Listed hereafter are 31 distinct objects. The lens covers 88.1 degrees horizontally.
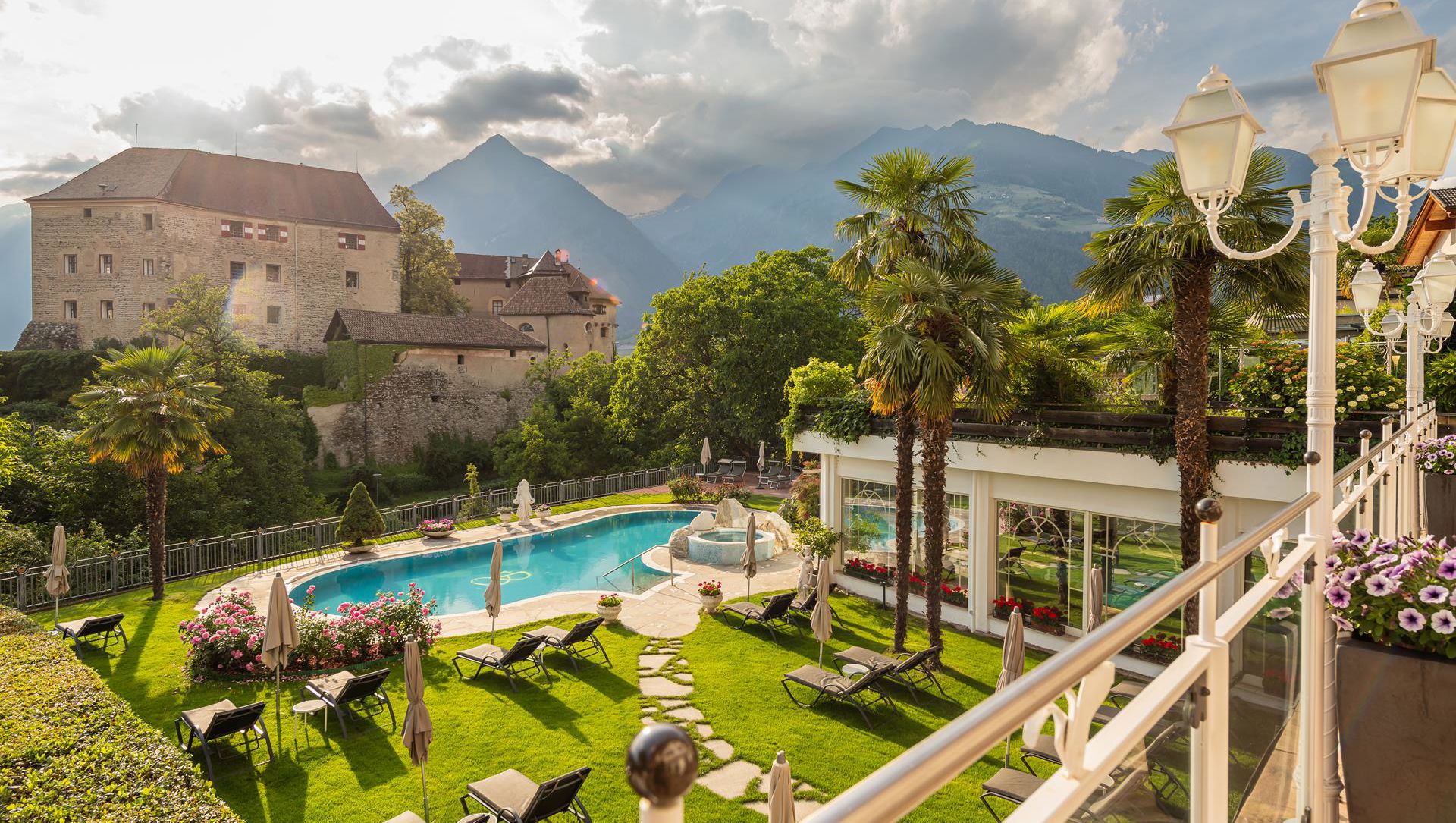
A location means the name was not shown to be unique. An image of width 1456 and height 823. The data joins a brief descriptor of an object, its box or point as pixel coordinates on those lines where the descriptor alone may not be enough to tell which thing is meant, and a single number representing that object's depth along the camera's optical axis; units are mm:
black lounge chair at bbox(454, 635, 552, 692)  12211
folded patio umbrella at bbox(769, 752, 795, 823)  5785
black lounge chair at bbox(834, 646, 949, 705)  11258
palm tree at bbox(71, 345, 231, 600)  16484
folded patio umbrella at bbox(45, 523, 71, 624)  14586
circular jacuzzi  20516
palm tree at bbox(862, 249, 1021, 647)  11430
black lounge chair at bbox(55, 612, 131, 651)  13289
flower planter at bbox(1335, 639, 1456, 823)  3137
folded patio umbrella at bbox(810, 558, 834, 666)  12289
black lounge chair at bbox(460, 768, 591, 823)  7707
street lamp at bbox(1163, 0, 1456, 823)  3248
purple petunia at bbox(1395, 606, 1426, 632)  3104
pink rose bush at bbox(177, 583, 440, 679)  12406
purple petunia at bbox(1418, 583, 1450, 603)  3115
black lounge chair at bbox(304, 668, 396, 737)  10484
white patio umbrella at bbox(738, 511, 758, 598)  15914
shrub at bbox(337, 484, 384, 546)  21641
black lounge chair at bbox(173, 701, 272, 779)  9352
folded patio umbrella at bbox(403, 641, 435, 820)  8266
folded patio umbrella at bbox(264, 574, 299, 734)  10453
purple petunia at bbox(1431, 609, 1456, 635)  3055
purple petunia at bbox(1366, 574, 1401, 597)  3166
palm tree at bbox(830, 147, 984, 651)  12094
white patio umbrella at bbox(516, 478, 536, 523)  24828
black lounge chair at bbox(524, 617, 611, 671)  12984
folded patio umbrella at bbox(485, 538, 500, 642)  13273
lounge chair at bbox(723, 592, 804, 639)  14461
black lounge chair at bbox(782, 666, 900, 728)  10727
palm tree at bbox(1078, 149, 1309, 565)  10078
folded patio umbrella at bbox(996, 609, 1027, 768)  9484
